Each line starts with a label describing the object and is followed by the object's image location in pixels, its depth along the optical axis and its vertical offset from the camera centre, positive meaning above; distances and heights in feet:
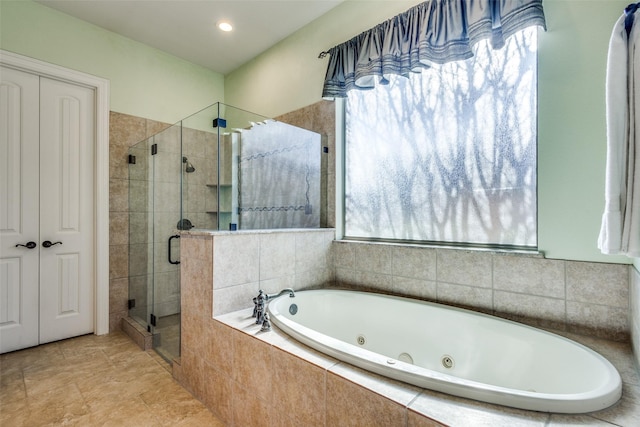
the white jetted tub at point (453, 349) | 3.00 -2.00
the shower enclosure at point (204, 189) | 6.30 +0.58
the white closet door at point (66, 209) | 8.13 +0.11
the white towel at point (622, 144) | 2.90 +0.69
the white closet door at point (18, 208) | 7.55 +0.13
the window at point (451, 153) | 5.59 +1.31
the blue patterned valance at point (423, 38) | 5.18 +3.46
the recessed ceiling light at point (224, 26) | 8.73 +5.43
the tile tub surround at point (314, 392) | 2.80 -1.94
